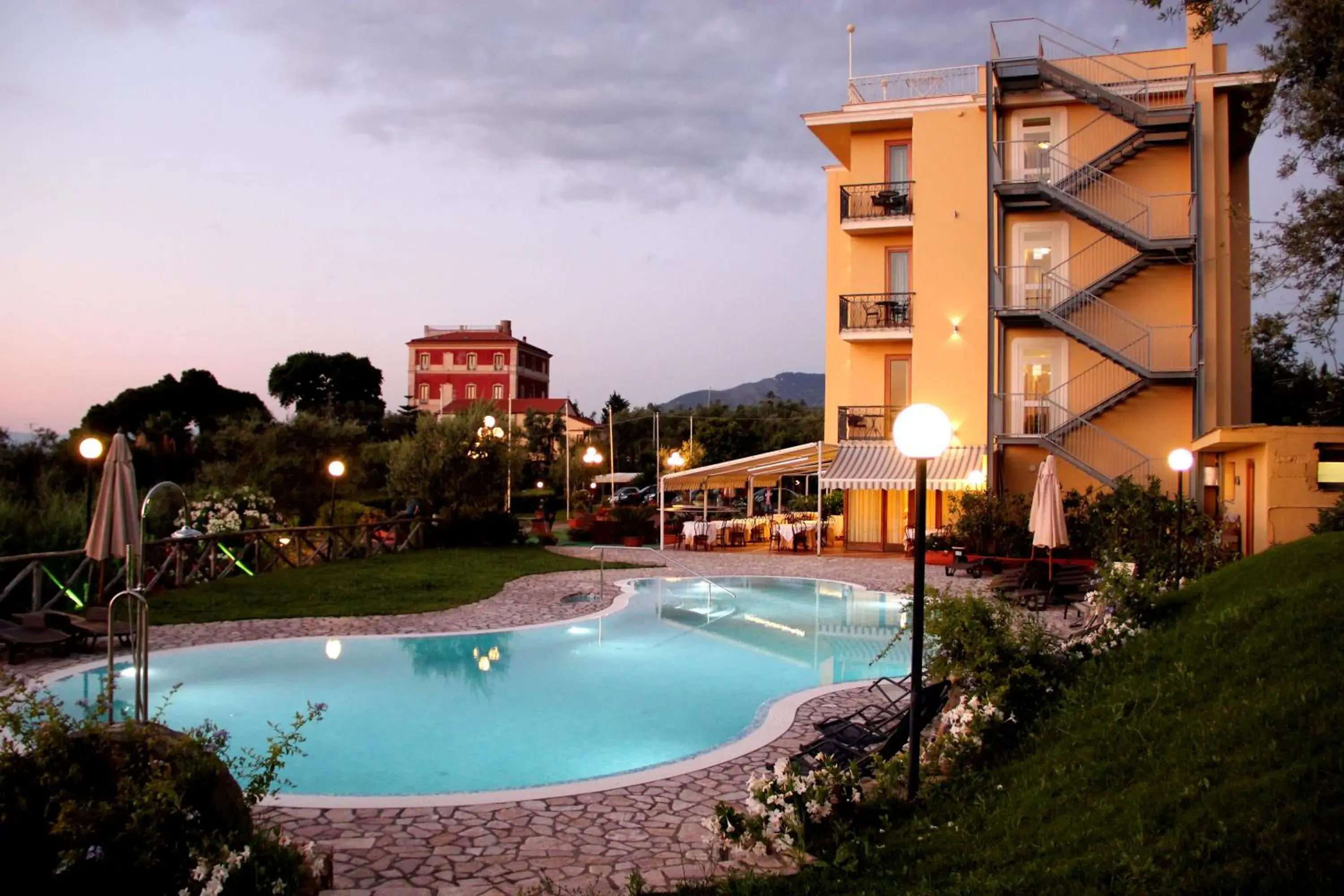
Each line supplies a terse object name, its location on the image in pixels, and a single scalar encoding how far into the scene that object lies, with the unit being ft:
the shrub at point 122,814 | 13.19
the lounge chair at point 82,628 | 38.55
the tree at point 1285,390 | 85.71
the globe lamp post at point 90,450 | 49.47
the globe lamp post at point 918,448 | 18.90
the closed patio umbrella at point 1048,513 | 49.55
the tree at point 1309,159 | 41.78
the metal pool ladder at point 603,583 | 59.62
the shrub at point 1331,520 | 43.16
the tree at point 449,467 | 86.94
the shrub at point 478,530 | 86.12
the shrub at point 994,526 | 66.23
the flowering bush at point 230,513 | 65.92
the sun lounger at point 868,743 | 21.79
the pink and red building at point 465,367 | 292.61
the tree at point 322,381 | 286.05
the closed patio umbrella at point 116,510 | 31.30
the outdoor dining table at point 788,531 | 83.51
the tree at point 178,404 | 185.47
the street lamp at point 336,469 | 72.69
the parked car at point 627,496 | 164.55
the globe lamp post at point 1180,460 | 45.52
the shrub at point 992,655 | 22.15
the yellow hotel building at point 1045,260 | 73.82
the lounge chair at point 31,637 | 36.83
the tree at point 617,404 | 293.84
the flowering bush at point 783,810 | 17.03
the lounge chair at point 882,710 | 24.95
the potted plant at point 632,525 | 94.32
